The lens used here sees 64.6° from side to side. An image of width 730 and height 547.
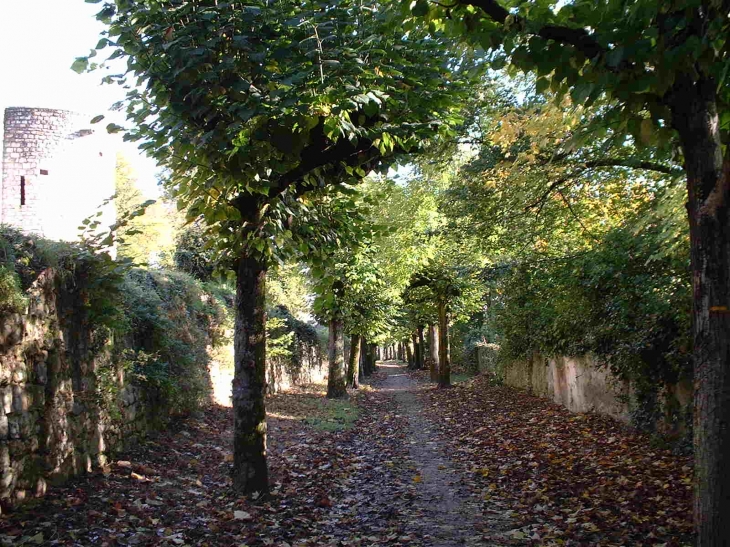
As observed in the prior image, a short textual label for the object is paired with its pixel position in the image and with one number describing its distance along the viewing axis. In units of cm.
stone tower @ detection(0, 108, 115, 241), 1825
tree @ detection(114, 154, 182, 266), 4066
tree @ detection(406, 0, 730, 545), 339
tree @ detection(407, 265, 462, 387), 2377
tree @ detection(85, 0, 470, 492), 566
